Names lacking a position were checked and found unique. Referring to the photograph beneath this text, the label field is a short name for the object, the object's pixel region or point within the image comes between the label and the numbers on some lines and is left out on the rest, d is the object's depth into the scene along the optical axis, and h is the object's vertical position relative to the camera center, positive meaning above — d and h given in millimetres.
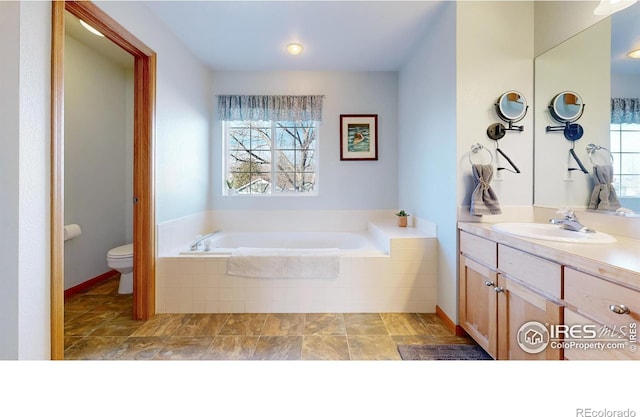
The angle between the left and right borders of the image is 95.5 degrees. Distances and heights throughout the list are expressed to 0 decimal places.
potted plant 2997 -168
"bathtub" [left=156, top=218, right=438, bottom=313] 2402 -694
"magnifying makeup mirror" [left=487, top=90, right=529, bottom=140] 1989 +652
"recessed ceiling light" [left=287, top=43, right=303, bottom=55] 2730 +1478
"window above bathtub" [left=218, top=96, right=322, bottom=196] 3547 +556
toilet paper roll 2705 -280
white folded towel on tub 2395 -525
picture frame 3436 +781
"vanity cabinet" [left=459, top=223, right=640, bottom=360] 942 -389
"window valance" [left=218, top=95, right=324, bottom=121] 3365 +1104
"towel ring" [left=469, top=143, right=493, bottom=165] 2012 +382
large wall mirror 1489 +512
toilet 2598 -560
